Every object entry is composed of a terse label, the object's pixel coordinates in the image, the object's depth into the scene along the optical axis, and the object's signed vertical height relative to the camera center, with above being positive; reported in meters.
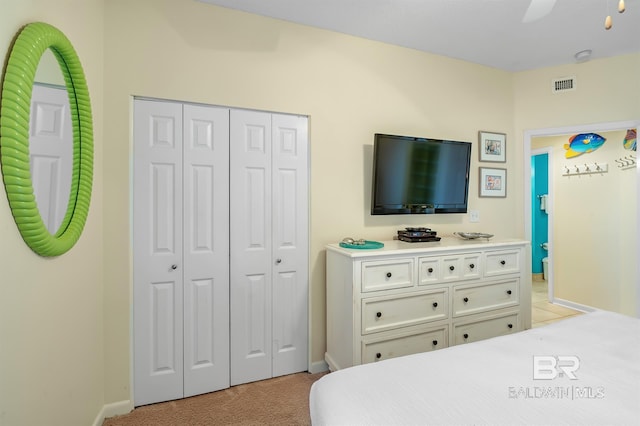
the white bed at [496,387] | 0.85 -0.54
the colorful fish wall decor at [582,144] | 3.78 +0.84
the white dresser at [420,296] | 2.14 -0.63
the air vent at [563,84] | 3.19 +1.29
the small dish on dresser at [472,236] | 2.69 -0.21
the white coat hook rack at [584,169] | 3.73 +0.54
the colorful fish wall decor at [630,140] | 3.44 +0.79
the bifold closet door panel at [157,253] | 2.06 -0.29
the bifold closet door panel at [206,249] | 2.16 -0.28
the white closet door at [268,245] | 2.29 -0.26
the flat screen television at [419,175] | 2.59 +0.31
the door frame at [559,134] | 3.02 +0.79
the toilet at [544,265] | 5.13 -0.87
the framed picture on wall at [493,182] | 3.22 +0.30
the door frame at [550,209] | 4.16 +0.04
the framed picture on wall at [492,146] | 3.21 +0.67
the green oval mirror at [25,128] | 0.96 +0.25
